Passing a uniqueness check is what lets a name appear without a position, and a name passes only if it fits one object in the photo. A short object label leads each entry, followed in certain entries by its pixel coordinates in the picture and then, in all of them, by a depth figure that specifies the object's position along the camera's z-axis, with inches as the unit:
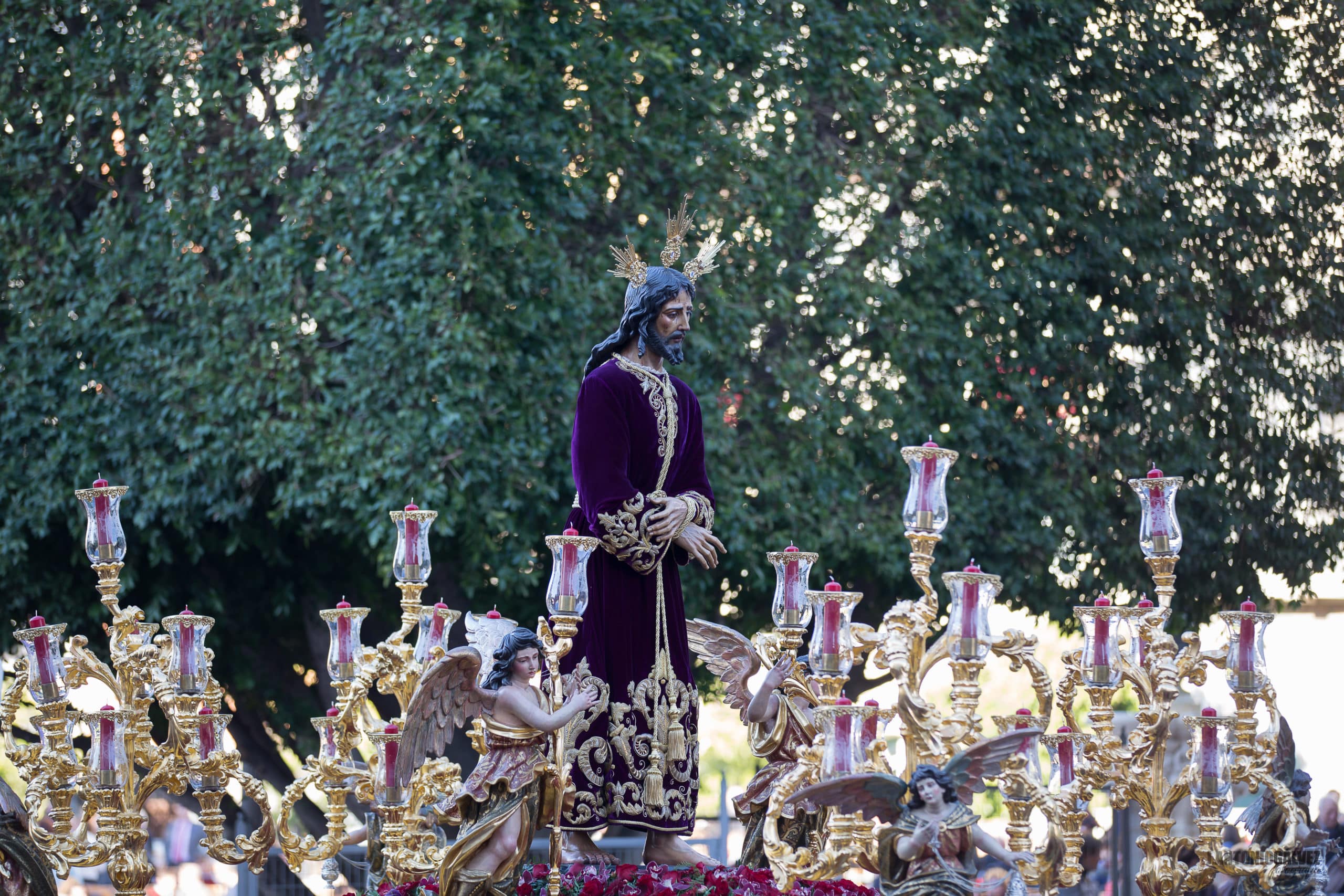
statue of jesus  529.0
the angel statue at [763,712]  588.4
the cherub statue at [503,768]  498.9
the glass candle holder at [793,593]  592.4
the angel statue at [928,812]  486.3
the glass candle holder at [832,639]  533.6
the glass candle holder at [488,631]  537.3
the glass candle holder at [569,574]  482.6
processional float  549.3
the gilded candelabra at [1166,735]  597.3
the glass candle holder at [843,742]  499.5
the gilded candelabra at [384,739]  616.7
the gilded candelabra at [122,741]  619.2
